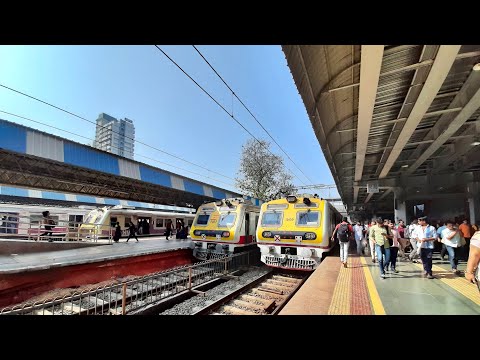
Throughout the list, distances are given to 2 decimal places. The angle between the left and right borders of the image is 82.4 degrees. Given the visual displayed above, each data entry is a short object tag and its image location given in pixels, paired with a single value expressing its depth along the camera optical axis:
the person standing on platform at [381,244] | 6.87
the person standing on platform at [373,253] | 9.62
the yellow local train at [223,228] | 11.43
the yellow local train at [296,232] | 9.27
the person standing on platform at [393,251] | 7.48
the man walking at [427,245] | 6.61
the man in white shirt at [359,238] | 12.02
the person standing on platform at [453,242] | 7.13
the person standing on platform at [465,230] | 8.73
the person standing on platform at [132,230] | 16.32
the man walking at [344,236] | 8.60
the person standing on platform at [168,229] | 17.45
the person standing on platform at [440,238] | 9.02
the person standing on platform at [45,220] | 10.95
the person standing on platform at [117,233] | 15.54
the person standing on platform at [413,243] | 8.98
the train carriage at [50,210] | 16.34
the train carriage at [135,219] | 17.14
